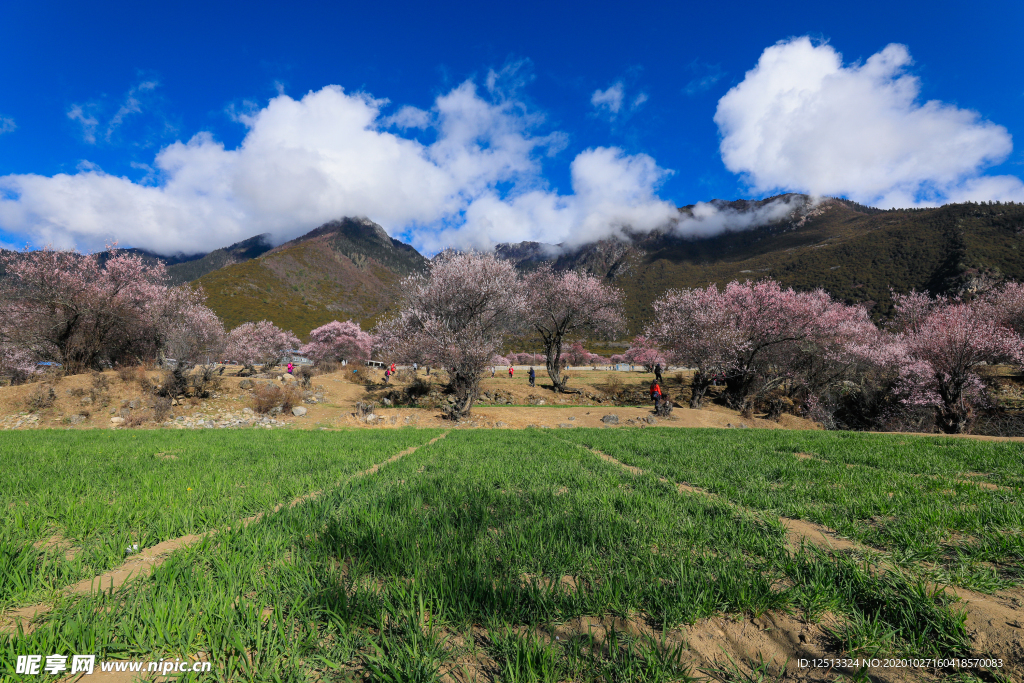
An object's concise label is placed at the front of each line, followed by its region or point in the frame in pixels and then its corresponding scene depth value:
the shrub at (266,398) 22.08
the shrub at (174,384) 21.78
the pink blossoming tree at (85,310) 21.84
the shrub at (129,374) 21.59
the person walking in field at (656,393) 22.27
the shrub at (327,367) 43.51
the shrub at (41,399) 18.25
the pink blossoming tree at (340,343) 54.28
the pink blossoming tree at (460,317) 20.78
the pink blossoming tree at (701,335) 26.86
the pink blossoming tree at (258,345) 46.81
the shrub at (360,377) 35.22
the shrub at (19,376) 22.55
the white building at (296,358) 56.55
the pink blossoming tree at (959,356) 20.27
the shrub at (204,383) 23.48
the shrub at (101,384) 20.02
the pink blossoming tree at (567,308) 33.72
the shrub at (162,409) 18.67
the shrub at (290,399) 22.21
